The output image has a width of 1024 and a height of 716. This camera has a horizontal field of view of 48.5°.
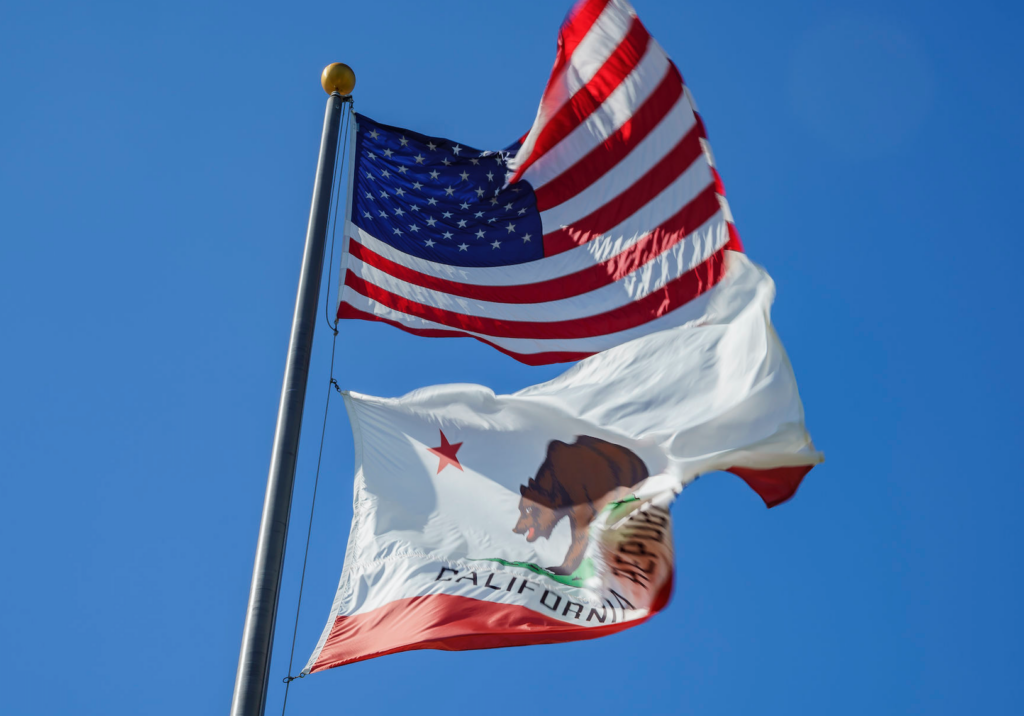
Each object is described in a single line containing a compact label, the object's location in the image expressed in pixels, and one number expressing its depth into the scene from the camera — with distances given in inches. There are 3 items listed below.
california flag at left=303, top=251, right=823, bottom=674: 347.6
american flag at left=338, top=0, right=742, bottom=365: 446.6
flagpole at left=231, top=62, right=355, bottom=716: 289.1
